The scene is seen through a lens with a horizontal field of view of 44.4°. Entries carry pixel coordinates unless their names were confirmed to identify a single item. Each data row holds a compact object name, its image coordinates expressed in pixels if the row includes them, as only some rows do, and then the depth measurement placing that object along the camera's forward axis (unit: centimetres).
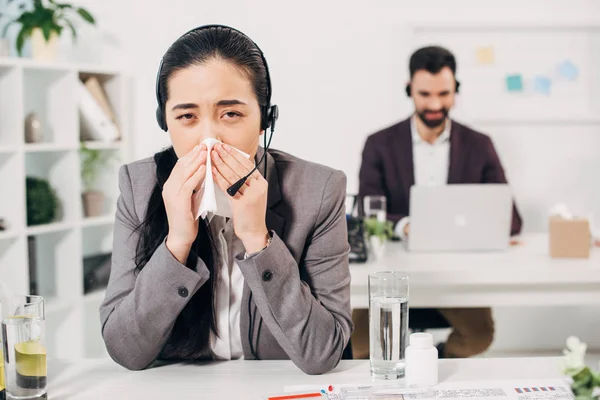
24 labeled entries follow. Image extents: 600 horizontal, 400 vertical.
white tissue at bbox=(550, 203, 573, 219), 261
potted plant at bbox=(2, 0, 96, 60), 321
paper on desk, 114
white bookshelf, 324
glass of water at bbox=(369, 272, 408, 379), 121
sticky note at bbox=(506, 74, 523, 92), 376
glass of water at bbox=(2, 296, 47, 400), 110
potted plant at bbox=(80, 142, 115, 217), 347
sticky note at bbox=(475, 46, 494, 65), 376
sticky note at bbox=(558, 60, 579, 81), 375
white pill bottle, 117
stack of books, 343
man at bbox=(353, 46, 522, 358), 348
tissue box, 255
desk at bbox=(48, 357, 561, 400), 118
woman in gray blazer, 130
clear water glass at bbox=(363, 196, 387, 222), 278
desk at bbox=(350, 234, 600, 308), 240
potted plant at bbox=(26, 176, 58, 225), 316
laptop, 261
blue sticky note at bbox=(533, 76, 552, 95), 376
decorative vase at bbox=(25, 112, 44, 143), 315
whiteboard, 375
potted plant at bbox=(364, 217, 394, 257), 257
